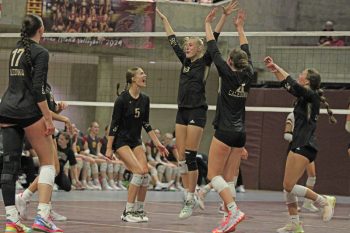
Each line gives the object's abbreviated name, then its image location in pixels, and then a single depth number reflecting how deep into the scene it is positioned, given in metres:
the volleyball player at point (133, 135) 12.97
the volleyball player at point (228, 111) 11.17
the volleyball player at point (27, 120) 9.61
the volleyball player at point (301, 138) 11.66
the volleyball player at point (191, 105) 13.46
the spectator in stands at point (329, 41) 28.33
